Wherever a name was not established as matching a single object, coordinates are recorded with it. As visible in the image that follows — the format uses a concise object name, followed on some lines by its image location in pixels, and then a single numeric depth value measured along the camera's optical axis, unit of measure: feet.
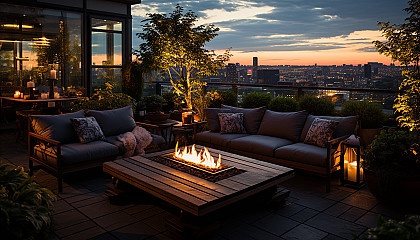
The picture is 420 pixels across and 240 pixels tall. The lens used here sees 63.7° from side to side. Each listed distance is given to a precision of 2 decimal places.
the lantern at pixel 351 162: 13.70
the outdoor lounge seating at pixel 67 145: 13.47
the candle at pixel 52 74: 21.99
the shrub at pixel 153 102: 28.22
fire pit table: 9.11
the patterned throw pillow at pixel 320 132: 14.88
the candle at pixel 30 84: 22.95
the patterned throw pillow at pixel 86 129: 15.02
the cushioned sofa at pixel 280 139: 13.92
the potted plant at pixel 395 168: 11.68
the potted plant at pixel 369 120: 17.75
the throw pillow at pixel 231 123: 18.12
